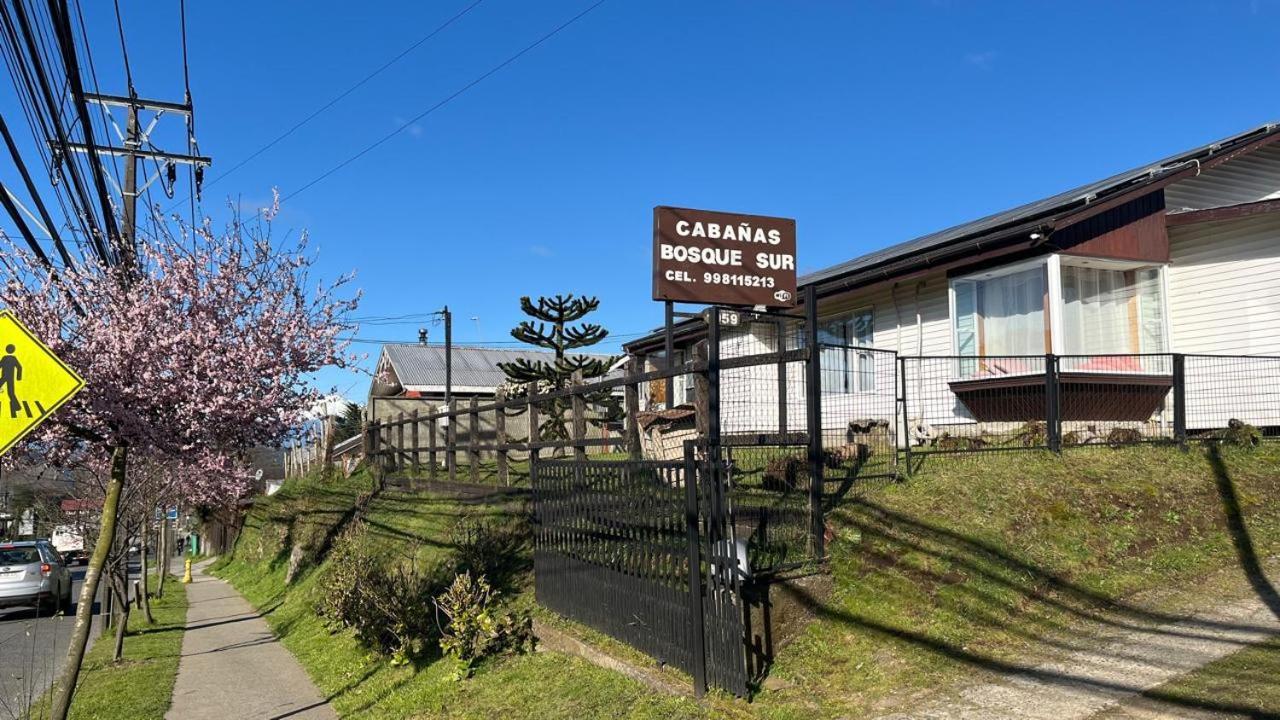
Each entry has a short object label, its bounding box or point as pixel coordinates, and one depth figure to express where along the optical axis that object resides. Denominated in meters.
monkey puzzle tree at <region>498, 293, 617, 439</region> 23.76
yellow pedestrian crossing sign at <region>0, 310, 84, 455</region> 6.51
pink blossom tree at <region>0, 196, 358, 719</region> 7.68
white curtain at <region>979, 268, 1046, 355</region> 14.61
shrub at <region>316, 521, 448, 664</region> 9.72
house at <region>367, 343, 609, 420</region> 52.78
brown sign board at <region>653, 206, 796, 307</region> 12.63
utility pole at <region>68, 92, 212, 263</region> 15.33
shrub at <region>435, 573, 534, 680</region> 8.55
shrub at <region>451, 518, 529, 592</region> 10.45
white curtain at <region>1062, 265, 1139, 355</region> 14.80
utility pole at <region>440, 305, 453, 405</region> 39.15
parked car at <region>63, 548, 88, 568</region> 42.56
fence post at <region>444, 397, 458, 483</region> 16.96
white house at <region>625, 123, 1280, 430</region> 13.83
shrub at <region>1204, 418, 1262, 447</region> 11.33
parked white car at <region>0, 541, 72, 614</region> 20.34
